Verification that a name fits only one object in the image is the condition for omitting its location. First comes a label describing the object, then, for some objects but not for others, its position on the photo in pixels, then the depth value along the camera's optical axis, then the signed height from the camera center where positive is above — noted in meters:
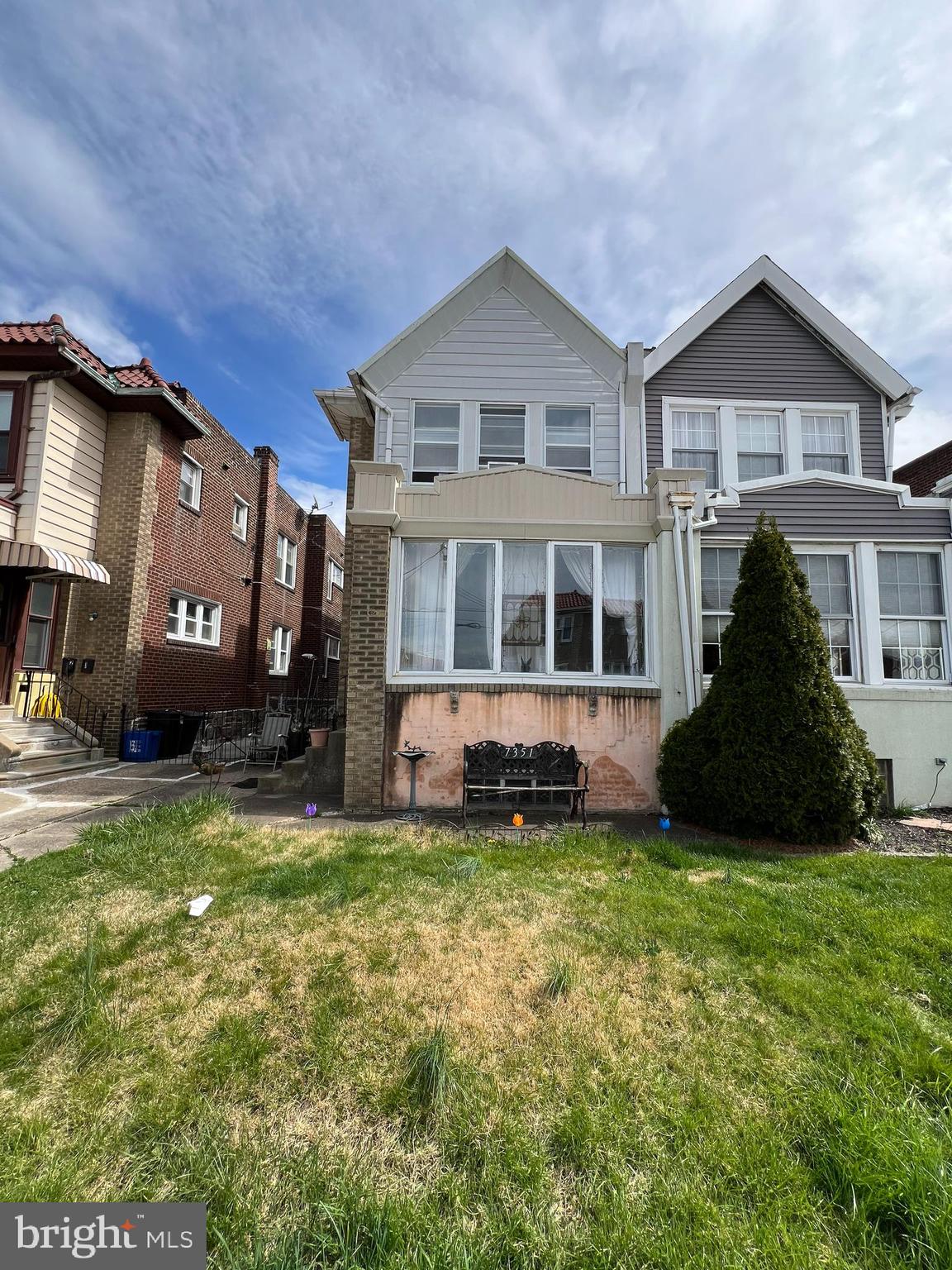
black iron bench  7.49 -0.83
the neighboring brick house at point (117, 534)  11.04 +3.58
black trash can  12.27 -0.65
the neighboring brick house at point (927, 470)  14.02 +6.26
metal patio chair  11.16 -0.73
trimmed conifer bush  6.36 -0.28
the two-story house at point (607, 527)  7.95 +2.65
